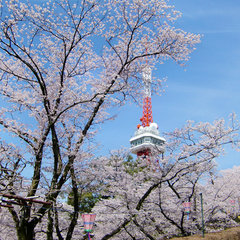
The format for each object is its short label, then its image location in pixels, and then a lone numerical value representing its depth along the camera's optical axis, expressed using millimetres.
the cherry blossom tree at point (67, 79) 6691
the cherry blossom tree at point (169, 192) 8102
